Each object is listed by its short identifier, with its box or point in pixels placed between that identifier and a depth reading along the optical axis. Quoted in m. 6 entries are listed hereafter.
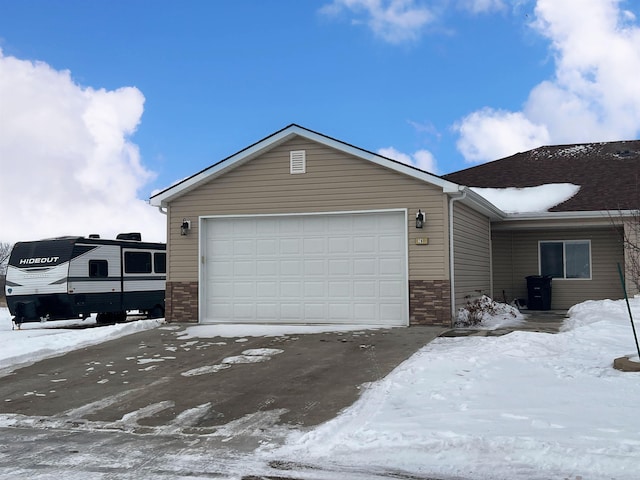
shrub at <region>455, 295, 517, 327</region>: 12.78
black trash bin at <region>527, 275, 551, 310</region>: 17.31
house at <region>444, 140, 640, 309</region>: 16.27
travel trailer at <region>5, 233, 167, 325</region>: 16.95
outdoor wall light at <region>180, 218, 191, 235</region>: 14.09
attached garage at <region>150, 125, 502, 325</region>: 12.50
